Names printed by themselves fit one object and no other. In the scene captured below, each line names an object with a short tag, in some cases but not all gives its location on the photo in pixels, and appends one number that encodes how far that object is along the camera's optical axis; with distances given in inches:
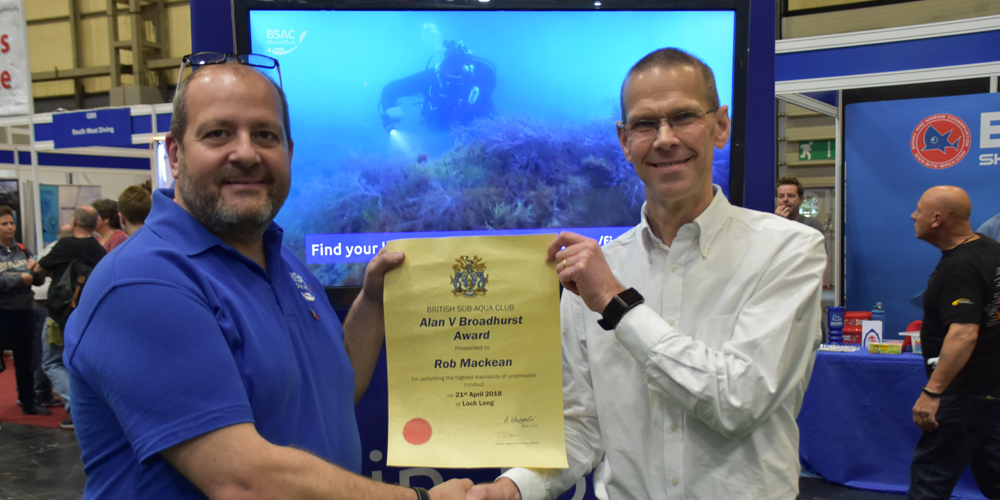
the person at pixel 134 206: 182.9
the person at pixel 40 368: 265.0
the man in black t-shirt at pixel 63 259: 220.8
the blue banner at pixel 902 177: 214.2
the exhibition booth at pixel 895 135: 214.7
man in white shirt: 46.1
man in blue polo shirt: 36.6
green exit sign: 431.8
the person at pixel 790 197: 218.7
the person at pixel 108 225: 222.4
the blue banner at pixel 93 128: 373.7
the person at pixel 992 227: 206.3
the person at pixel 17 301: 237.0
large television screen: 69.4
